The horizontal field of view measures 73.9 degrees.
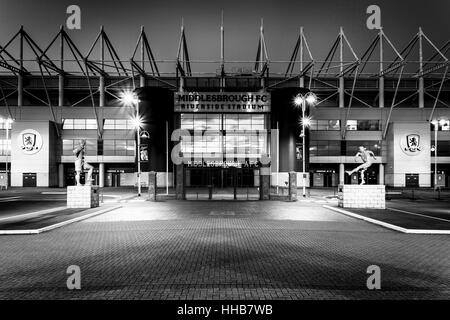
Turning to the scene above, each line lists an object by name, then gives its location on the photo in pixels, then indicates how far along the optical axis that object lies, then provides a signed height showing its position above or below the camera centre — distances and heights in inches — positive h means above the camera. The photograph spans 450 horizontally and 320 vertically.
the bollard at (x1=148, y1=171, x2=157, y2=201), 964.6 -82.5
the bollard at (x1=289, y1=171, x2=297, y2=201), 968.3 -72.7
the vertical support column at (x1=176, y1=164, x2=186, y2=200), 964.0 -67.2
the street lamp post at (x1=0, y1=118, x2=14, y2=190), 1684.8 +256.0
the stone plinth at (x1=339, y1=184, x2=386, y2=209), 752.3 -83.4
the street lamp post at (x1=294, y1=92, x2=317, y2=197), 1184.0 +273.6
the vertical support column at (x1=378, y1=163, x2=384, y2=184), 1872.3 -64.2
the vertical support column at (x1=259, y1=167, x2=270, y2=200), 967.6 -69.5
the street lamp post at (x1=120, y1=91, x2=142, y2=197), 1768.0 +374.8
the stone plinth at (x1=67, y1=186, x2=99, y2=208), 734.2 -82.9
